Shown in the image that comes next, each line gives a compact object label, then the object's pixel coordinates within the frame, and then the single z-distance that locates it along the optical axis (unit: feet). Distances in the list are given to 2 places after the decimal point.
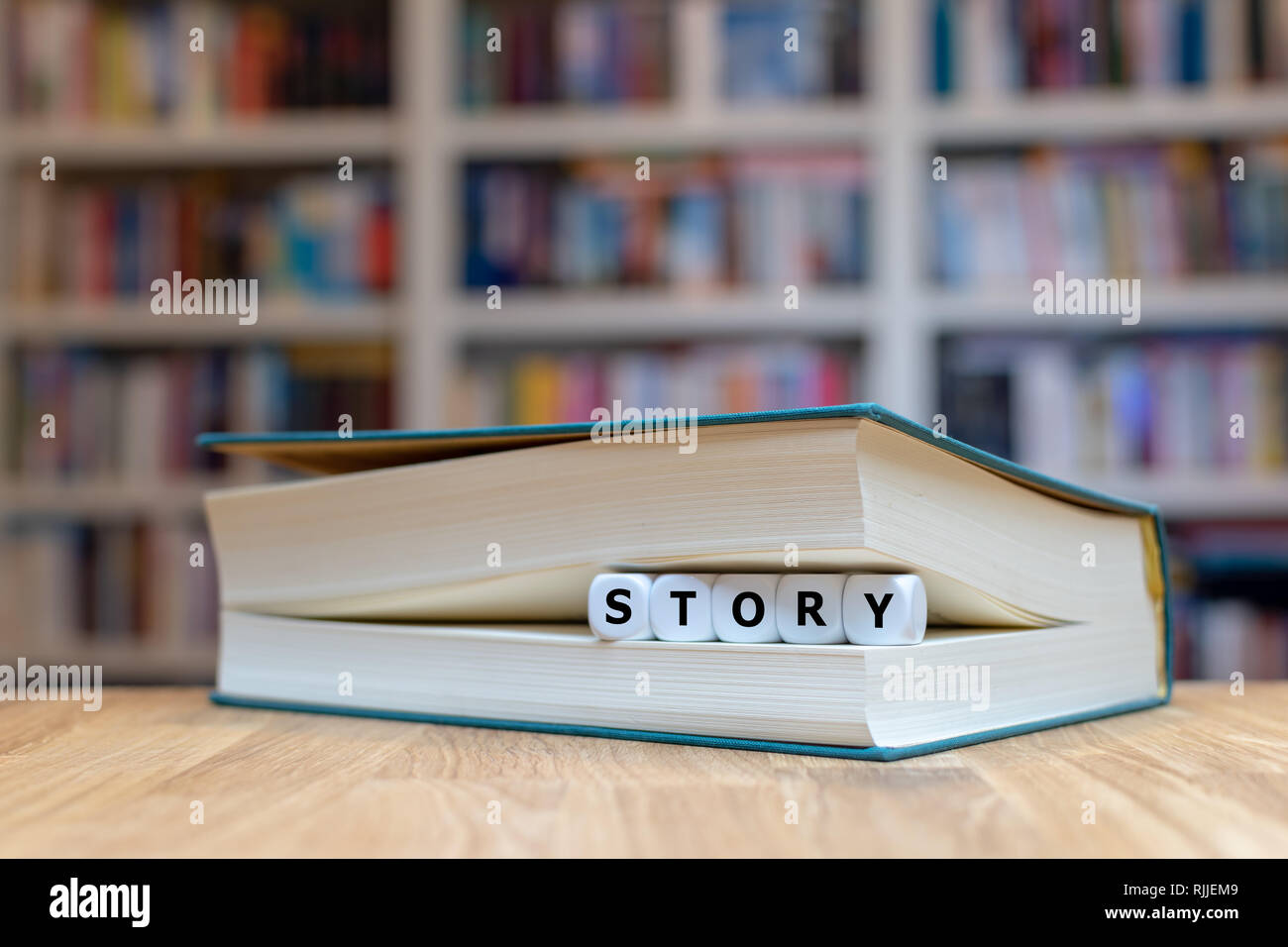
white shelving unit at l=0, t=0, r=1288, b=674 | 5.63
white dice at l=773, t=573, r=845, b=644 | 1.40
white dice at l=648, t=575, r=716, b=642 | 1.46
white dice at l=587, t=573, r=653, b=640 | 1.47
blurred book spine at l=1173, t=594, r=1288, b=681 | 5.51
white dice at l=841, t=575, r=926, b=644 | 1.36
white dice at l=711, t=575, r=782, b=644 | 1.43
